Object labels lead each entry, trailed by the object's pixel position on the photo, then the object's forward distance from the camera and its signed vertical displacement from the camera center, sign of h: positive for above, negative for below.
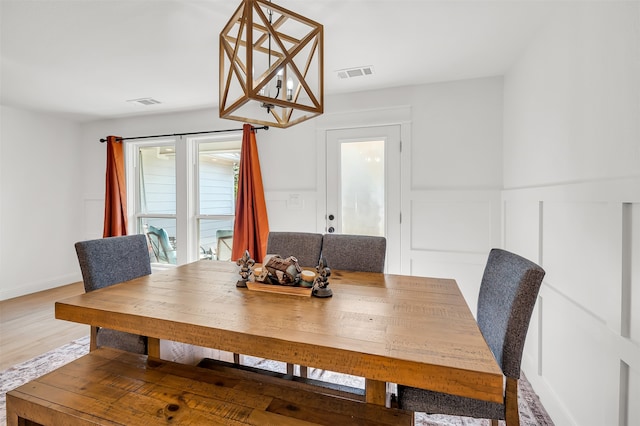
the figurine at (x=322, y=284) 1.53 -0.38
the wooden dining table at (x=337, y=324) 0.94 -0.45
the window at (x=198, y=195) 4.11 +0.19
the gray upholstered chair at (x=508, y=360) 1.20 -0.61
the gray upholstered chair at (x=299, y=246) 2.27 -0.29
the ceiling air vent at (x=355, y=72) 2.76 +1.24
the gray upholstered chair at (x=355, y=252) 2.11 -0.31
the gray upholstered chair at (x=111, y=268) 1.79 -0.38
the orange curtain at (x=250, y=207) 3.57 +0.02
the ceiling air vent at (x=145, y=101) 3.59 +1.28
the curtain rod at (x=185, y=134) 3.64 +0.98
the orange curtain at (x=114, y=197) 4.28 +0.16
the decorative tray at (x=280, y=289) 1.56 -0.42
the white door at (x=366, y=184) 3.21 +0.26
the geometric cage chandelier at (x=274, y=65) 1.25 +0.65
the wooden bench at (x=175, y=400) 1.08 -0.73
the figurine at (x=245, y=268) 1.71 -0.34
